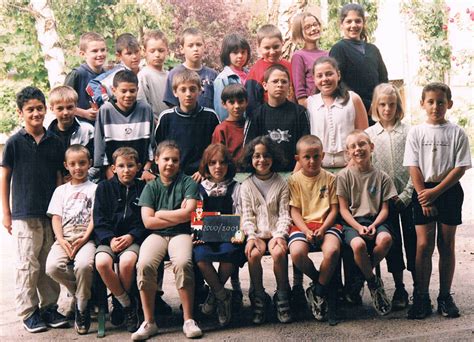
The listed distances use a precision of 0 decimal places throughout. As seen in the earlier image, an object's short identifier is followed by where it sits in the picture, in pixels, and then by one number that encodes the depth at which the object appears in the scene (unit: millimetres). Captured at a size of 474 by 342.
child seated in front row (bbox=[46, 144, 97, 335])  5926
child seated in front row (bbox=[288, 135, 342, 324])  5918
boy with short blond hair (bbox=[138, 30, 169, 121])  7230
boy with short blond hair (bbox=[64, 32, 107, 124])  7242
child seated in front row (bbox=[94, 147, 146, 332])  5848
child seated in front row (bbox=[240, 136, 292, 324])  5938
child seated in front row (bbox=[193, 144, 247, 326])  5902
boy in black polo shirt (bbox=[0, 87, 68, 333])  6199
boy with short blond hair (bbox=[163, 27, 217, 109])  7199
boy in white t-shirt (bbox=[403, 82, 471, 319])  5965
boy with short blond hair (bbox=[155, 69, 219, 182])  6473
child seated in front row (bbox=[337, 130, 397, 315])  6090
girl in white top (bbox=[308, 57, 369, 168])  6520
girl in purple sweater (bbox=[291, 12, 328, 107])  7023
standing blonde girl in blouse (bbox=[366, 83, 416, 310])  6336
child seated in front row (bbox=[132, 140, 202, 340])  5777
